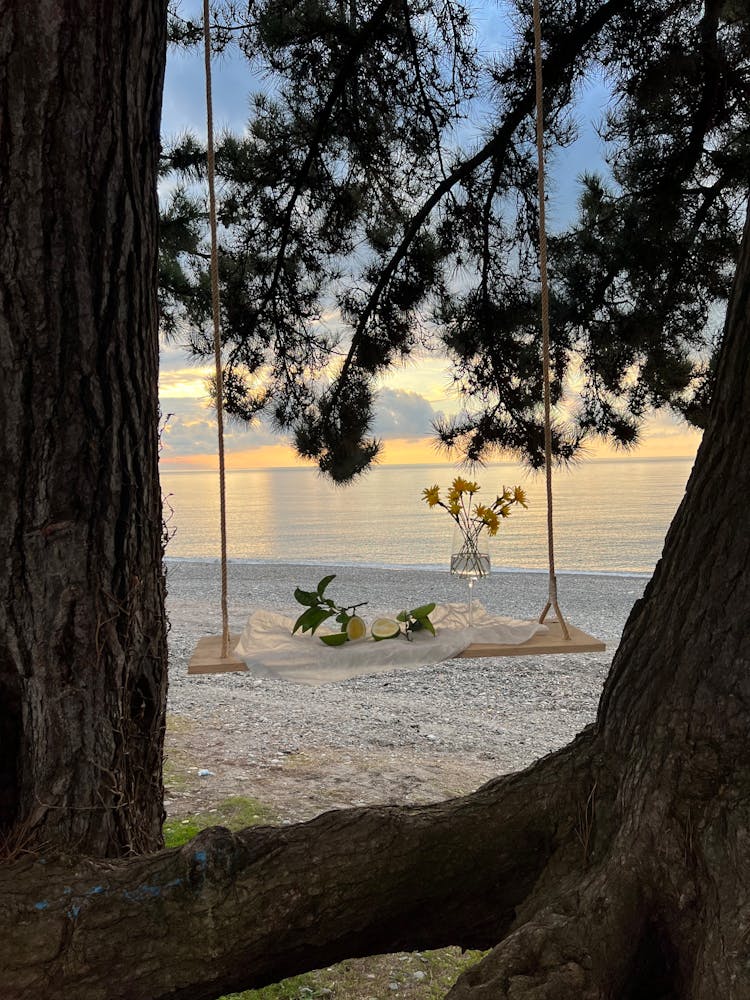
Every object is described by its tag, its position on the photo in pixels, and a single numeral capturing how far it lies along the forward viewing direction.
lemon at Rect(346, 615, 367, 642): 2.20
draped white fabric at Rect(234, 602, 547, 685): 1.99
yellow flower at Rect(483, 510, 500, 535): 2.27
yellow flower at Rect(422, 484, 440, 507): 2.50
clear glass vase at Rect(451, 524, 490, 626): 2.27
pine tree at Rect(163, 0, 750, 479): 3.53
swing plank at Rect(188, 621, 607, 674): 1.81
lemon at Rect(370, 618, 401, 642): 2.17
